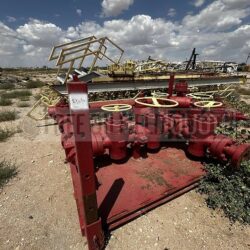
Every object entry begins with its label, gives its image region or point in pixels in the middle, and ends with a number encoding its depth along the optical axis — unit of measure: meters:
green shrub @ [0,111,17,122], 6.48
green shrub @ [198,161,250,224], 2.42
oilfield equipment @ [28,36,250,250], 1.65
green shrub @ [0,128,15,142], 4.79
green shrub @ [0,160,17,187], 3.18
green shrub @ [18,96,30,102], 10.00
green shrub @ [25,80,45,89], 16.44
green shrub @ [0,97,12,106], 8.89
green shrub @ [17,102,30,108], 8.52
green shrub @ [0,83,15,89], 15.30
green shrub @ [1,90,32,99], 10.88
